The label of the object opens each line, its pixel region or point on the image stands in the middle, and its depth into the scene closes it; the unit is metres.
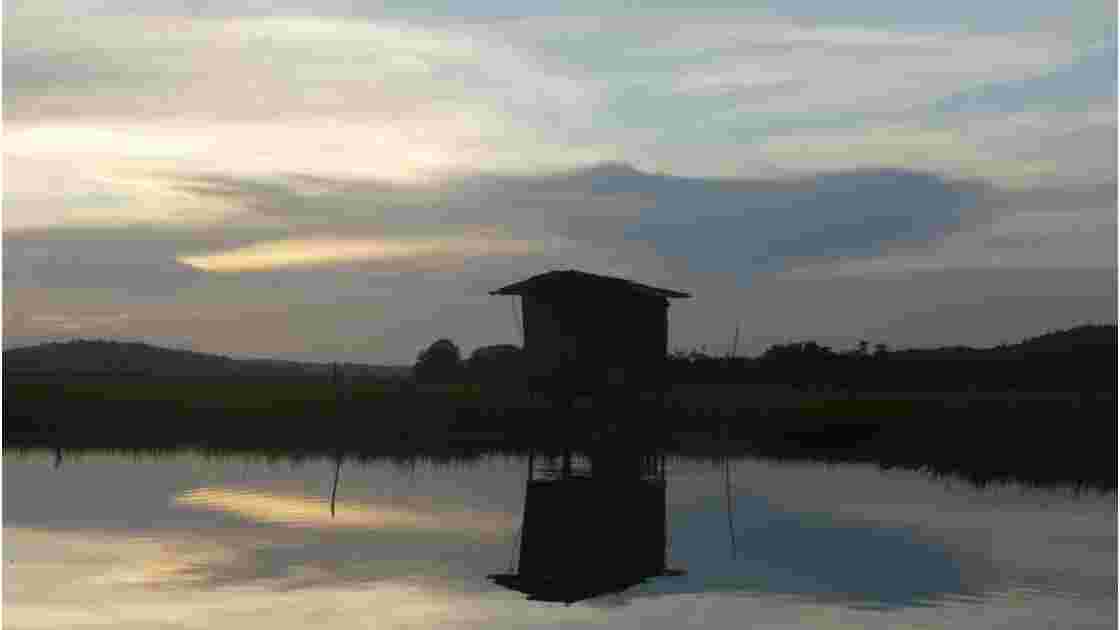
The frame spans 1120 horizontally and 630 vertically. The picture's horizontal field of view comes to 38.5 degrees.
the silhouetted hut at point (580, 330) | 40.22
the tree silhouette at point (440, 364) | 72.50
